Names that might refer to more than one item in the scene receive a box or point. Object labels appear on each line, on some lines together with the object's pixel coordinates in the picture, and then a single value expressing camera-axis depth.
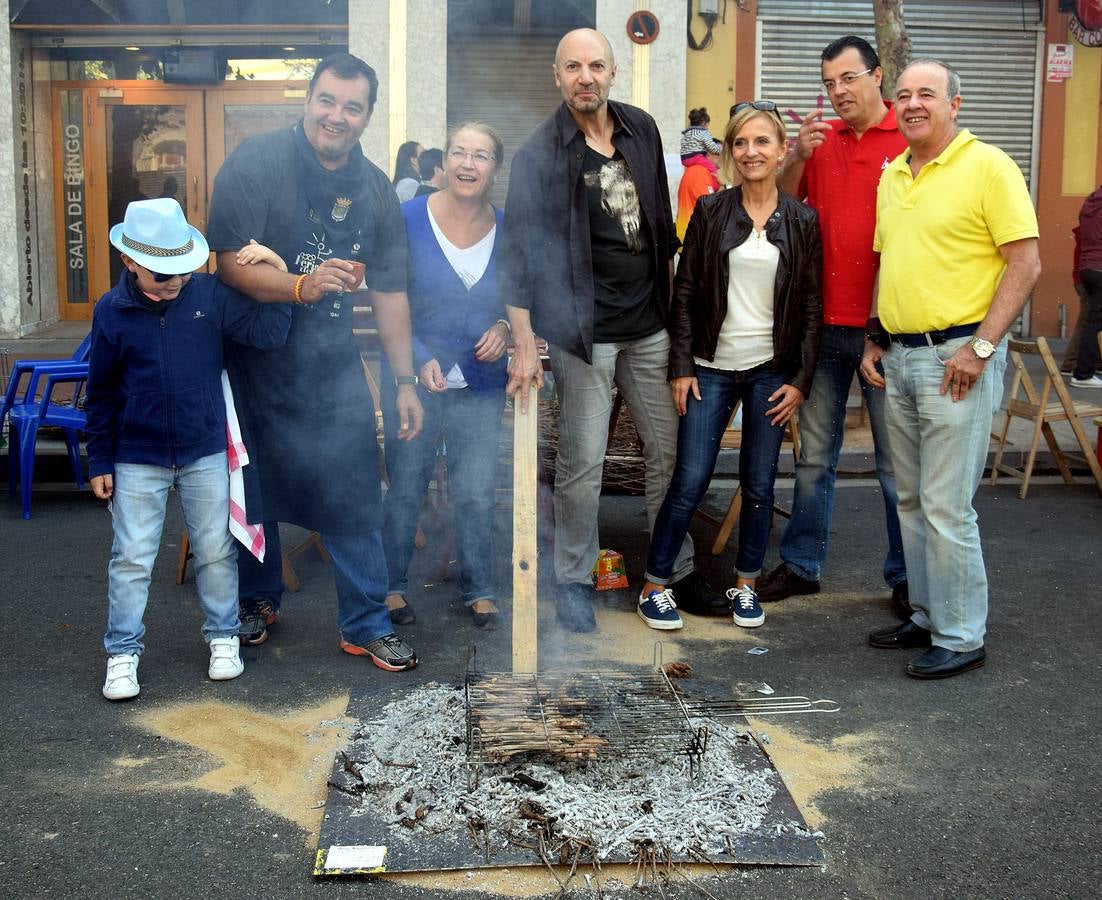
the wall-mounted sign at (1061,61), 12.55
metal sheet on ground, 2.63
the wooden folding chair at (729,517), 5.28
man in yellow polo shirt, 3.59
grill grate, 2.99
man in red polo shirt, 4.18
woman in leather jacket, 4.13
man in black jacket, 3.98
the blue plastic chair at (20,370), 6.23
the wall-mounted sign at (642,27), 11.30
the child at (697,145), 8.20
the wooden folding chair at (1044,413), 6.43
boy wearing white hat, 3.54
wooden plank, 3.48
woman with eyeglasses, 4.11
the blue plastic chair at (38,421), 5.97
